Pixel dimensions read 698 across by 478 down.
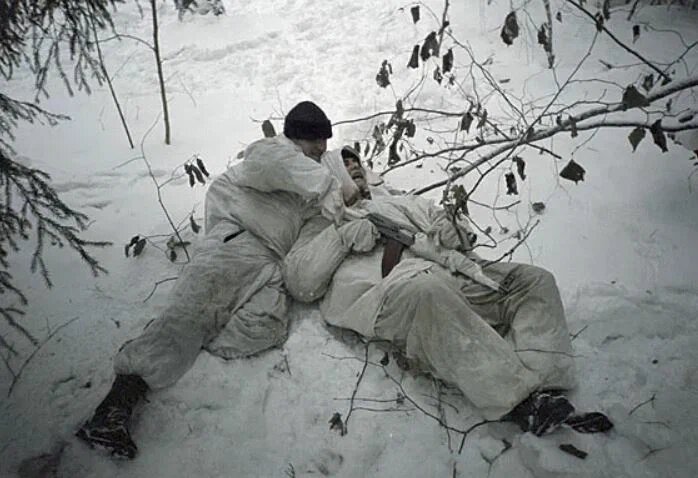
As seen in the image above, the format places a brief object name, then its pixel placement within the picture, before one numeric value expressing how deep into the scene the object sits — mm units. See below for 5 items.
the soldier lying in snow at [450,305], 2066
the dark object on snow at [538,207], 3468
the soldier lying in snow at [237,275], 2191
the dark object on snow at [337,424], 2119
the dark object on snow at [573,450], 1925
